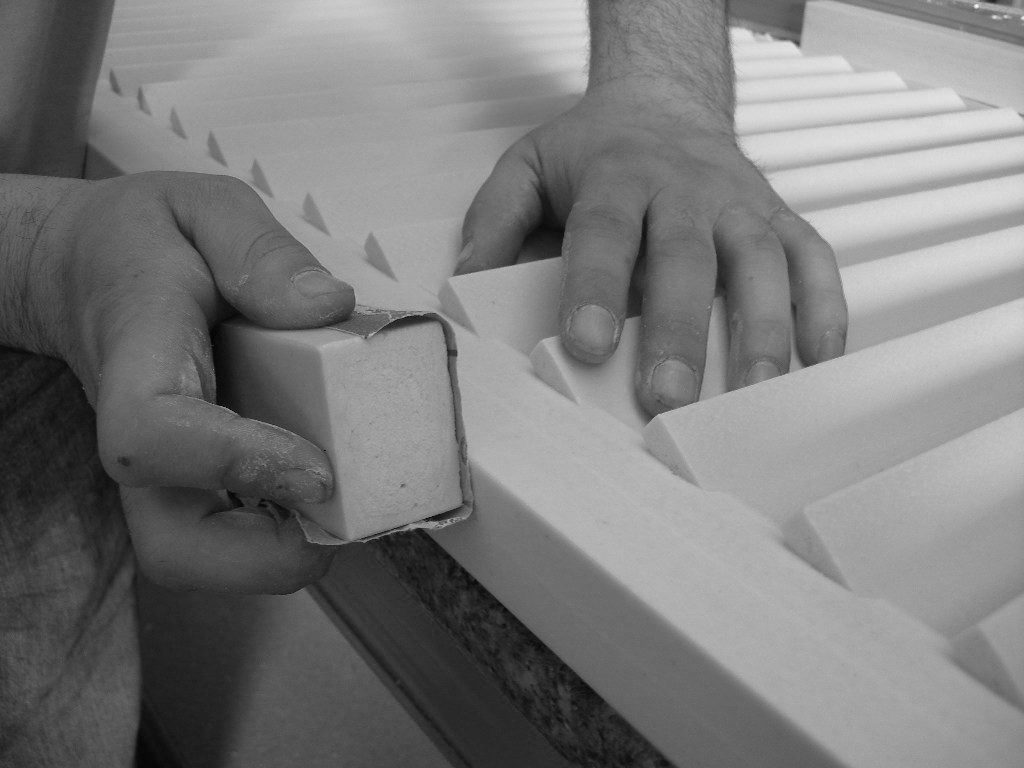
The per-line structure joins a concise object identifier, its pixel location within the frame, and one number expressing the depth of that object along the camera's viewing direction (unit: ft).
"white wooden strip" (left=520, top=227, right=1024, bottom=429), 1.06
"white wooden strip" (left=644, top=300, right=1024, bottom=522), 0.97
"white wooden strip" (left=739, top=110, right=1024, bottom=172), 1.65
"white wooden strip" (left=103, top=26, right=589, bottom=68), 2.06
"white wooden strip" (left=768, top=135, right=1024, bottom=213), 1.51
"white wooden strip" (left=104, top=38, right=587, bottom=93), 1.92
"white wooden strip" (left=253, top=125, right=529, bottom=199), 1.47
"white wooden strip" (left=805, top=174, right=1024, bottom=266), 1.37
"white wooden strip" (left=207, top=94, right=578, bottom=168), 1.57
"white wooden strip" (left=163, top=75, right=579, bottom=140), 1.69
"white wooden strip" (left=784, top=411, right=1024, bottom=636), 0.88
